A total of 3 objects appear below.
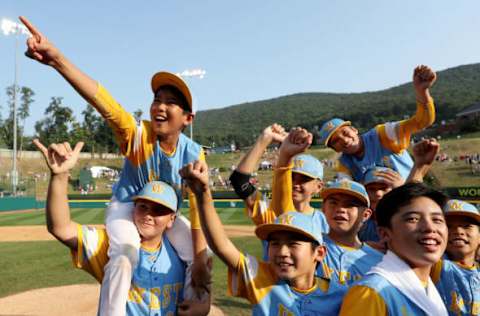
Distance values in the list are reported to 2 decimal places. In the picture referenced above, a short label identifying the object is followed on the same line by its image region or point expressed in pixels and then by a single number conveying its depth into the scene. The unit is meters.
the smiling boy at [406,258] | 1.67
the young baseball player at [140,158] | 2.33
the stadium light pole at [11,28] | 23.39
